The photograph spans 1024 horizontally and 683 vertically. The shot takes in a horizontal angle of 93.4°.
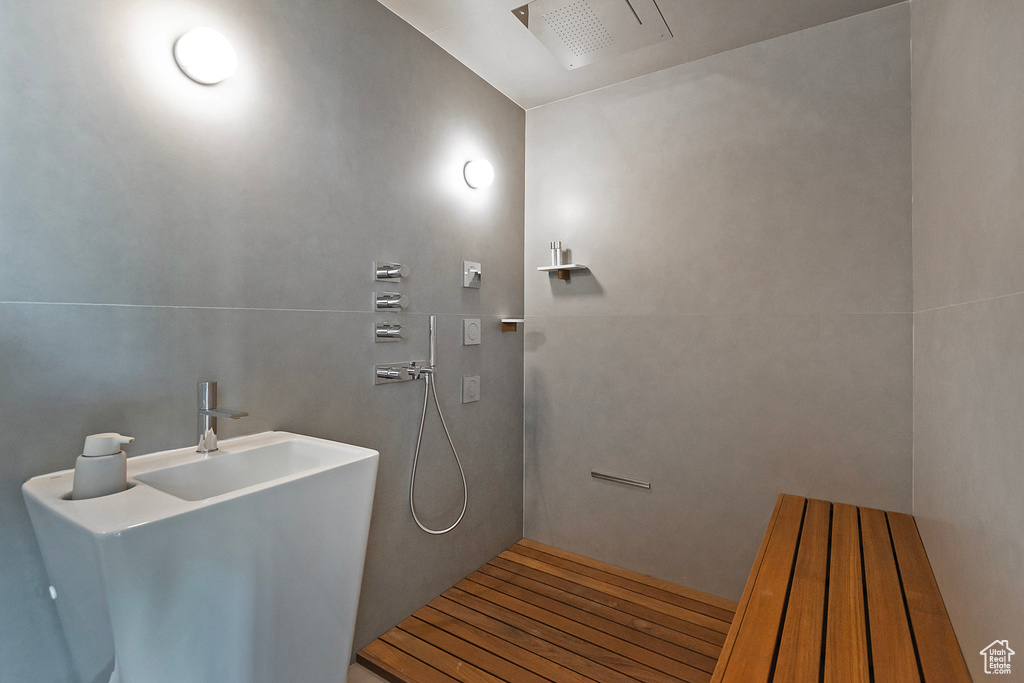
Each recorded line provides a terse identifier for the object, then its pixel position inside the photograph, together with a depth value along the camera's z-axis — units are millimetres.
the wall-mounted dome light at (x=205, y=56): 1166
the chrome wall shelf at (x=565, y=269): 2262
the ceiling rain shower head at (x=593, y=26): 1661
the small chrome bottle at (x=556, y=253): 2318
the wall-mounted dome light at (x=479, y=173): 2105
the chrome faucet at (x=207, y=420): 1182
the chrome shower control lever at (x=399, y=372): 1722
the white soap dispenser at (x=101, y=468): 898
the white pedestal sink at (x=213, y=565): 777
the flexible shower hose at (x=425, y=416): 1879
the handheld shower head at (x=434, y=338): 1906
